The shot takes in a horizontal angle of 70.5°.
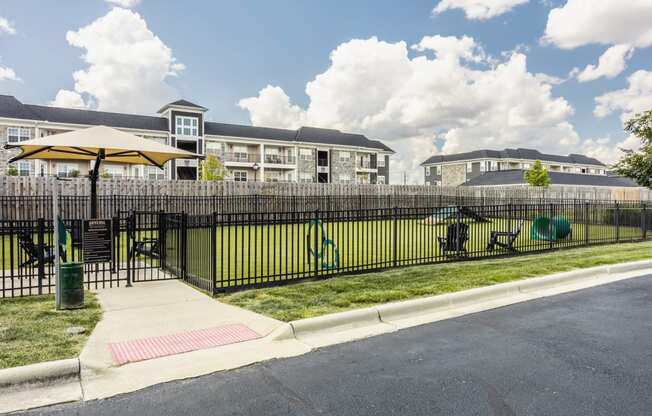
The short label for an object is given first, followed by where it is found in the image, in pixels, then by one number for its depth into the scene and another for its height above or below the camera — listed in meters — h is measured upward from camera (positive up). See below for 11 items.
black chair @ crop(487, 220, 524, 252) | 13.16 -0.98
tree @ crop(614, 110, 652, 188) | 26.72 +2.68
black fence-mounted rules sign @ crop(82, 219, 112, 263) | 8.98 -0.62
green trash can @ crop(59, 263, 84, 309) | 6.81 -1.12
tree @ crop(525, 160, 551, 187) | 50.78 +3.19
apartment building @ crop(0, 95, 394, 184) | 41.84 +7.43
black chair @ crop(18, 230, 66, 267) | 9.15 -0.73
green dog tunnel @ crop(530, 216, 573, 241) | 15.48 -0.79
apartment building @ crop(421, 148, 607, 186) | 81.00 +7.75
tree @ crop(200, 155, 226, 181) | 44.28 +3.90
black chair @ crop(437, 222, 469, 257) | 12.04 -0.90
